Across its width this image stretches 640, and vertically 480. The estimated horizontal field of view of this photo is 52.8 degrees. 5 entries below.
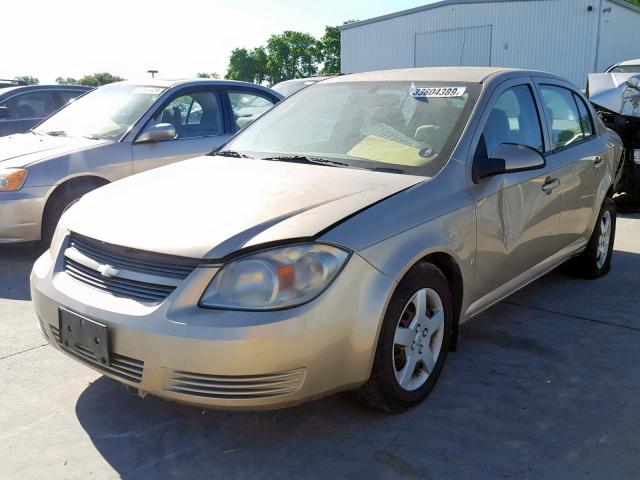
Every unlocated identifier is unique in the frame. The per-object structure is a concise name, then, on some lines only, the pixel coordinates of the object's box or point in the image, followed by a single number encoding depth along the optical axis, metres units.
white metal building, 23.45
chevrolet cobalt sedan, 2.43
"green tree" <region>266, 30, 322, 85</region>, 81.56
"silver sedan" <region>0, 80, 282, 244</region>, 5.36
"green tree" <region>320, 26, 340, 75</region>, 74.62
